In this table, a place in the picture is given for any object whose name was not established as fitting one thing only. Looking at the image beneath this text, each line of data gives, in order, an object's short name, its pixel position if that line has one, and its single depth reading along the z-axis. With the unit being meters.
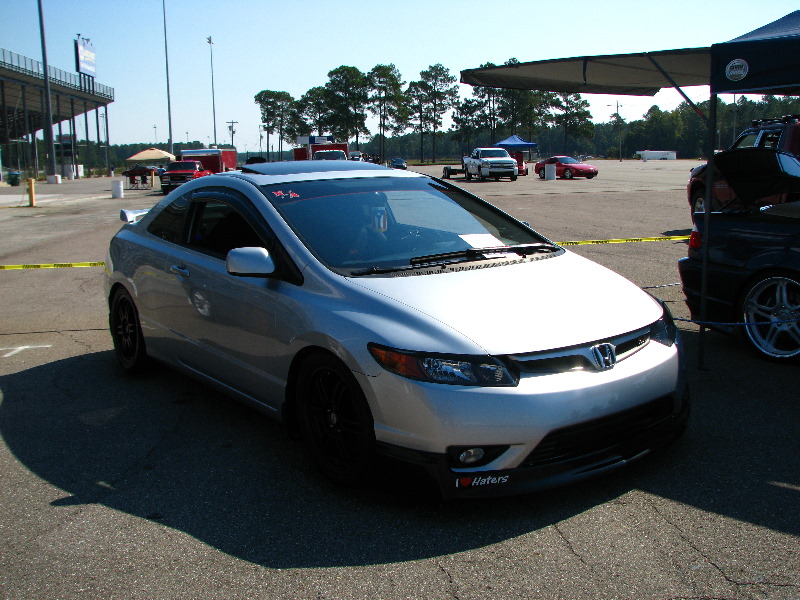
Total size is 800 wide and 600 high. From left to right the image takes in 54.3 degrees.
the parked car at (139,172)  47.80
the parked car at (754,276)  5.61
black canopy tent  5.12
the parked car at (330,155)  42.67
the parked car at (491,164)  42.94
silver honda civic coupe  3.25
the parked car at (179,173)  39.41
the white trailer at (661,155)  110.38
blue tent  71.06
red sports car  44.75
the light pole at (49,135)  45.69
